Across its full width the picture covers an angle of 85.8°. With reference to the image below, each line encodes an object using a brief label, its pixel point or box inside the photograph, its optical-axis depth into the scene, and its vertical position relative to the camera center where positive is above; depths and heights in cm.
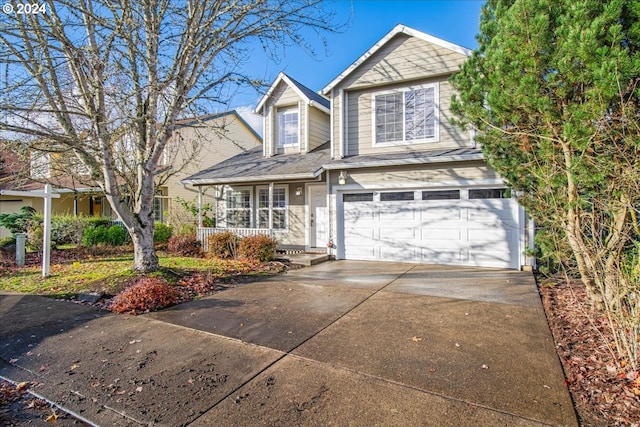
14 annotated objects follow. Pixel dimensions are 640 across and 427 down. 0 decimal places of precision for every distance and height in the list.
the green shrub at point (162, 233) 1472 -58
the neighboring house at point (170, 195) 1836 +135
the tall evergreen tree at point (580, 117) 391 +143
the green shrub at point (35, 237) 1250 -63
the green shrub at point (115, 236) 1384 -66
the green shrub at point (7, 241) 1226 -79
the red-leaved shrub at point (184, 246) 1241 -96
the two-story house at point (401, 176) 920 +135
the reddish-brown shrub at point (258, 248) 1045 -88
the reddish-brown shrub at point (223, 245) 1127 -84
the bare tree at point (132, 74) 611 +290
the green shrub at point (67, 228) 1423 -35
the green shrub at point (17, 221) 1450 -5
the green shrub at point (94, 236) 1353 -65
